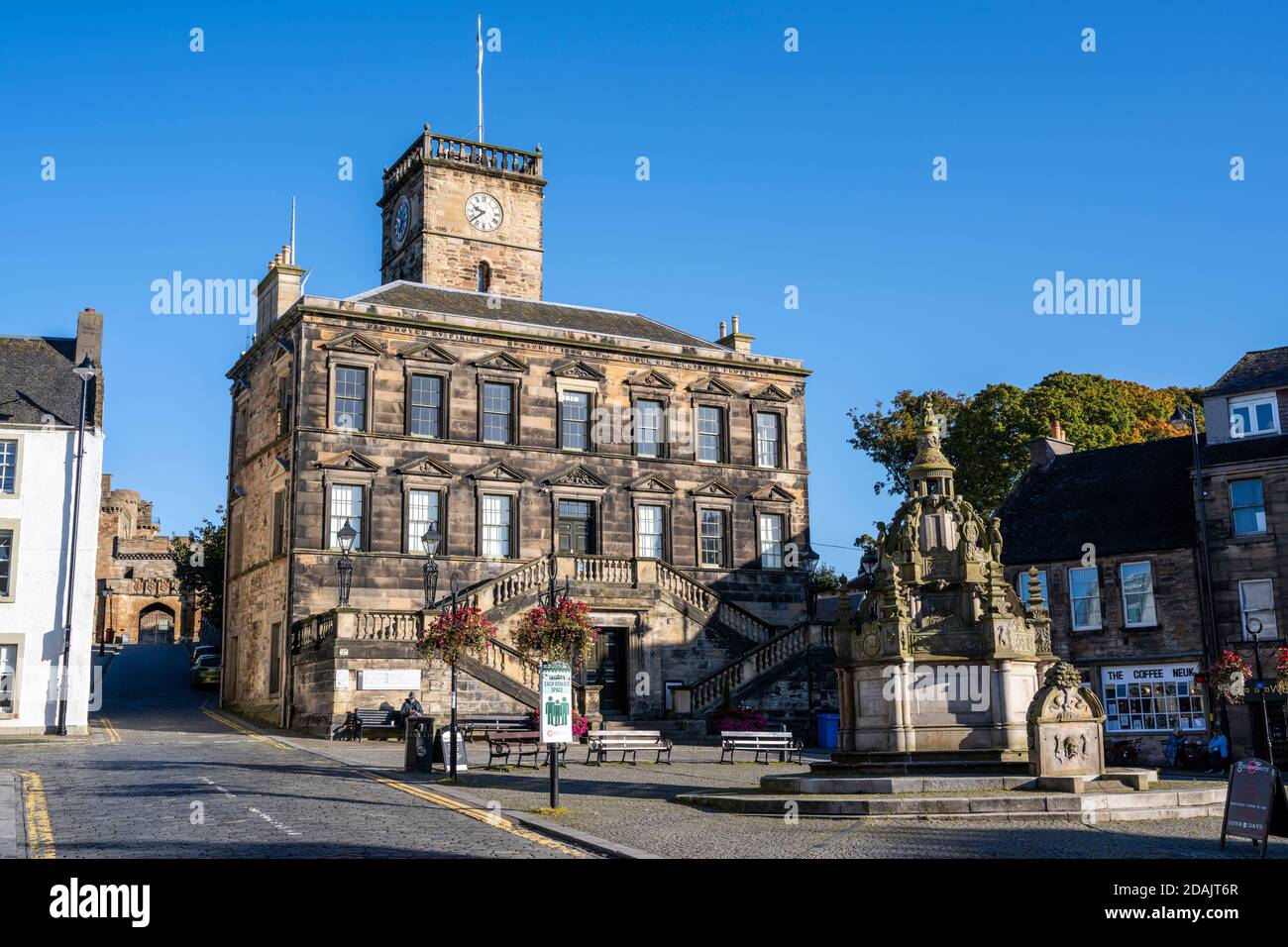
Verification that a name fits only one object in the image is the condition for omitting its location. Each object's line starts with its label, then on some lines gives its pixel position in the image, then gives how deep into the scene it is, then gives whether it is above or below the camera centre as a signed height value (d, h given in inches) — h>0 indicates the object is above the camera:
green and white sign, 676.1 -17.0
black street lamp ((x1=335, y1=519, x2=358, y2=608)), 1240.8 +111.8
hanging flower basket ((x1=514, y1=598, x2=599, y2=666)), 1018.1 +30.9
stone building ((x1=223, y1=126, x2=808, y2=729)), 1430.9 +223.3
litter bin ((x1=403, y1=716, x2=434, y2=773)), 903.9 -52.0
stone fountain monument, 745.0 +3.2
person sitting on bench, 1114.7 -31.2
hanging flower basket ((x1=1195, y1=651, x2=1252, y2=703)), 1305.4 -12.1
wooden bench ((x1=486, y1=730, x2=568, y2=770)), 957.2 -57.7
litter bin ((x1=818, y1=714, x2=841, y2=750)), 1384.1 -68.4
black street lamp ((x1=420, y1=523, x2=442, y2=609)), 1437.0 +100.3
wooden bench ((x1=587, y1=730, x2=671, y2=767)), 1009.5 -57.5
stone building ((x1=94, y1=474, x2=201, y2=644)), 3312.0 +216.9
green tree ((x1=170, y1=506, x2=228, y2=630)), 2298.6 +191.0
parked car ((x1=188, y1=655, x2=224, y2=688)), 1982.0 +5.5
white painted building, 1300.4 +131.5
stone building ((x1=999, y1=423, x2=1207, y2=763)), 1535.4 +100.4
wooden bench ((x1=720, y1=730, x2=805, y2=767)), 1093.1 -64.5
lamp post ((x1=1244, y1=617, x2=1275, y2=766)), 1300.4 +26.1
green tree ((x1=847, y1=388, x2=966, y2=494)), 2217.0 +395.9
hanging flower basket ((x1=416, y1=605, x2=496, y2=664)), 996.6 +28.6
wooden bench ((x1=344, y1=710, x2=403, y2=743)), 1210.0 -45.3
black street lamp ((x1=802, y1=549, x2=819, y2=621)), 1758.1 +135.5
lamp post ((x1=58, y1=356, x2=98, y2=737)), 1284.4 +111.2
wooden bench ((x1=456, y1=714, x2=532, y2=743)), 1119.5 -45.8
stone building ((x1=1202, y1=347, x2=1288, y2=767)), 1454.2 +158.0
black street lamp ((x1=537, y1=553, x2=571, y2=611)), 996.4 +56.2
